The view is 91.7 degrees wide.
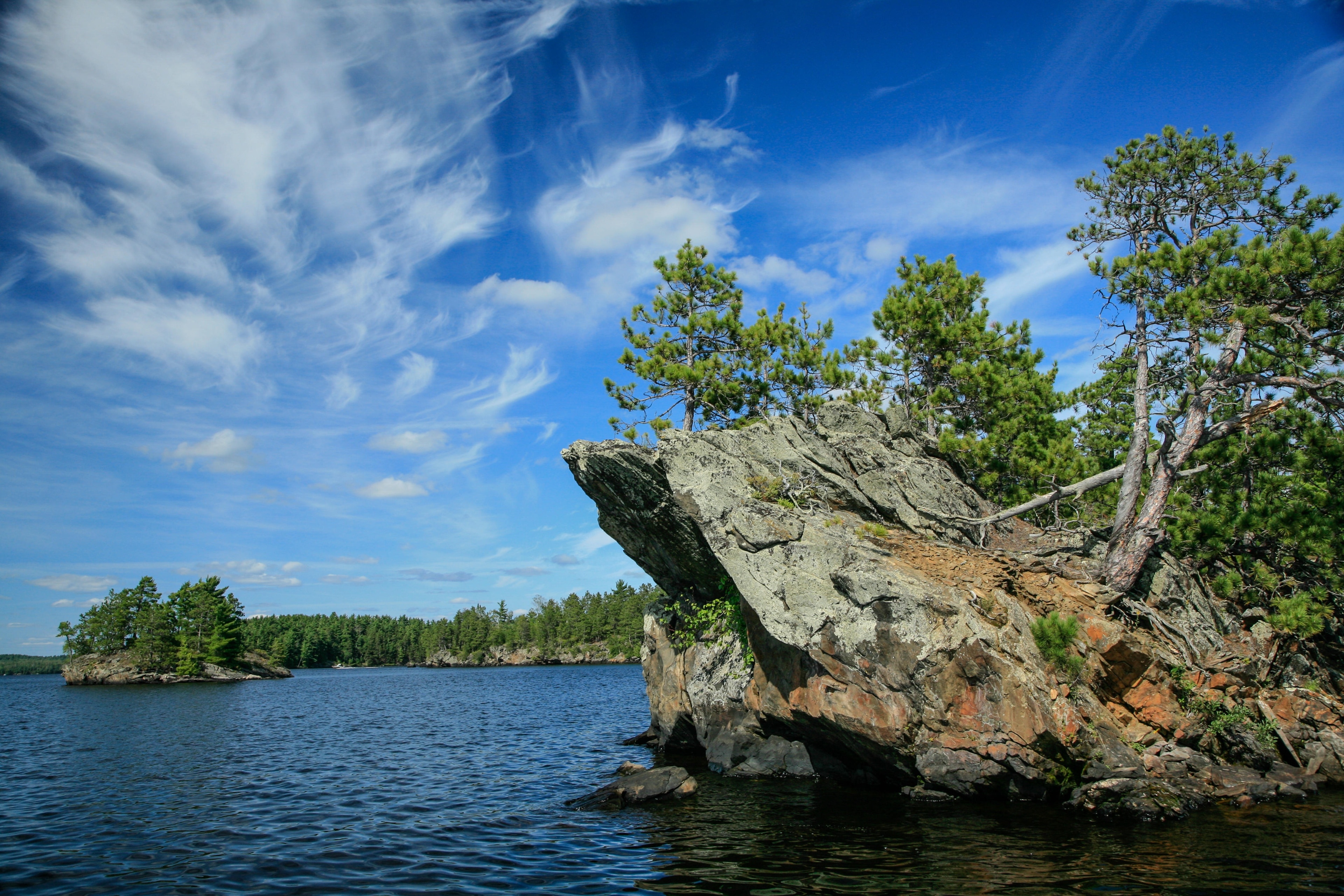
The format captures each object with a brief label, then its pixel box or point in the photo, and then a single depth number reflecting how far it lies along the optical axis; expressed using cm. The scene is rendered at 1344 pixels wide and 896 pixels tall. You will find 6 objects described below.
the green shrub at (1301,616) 2020
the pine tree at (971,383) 2770
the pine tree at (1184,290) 1923
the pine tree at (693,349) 3262
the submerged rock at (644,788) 1958
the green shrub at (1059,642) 1852
